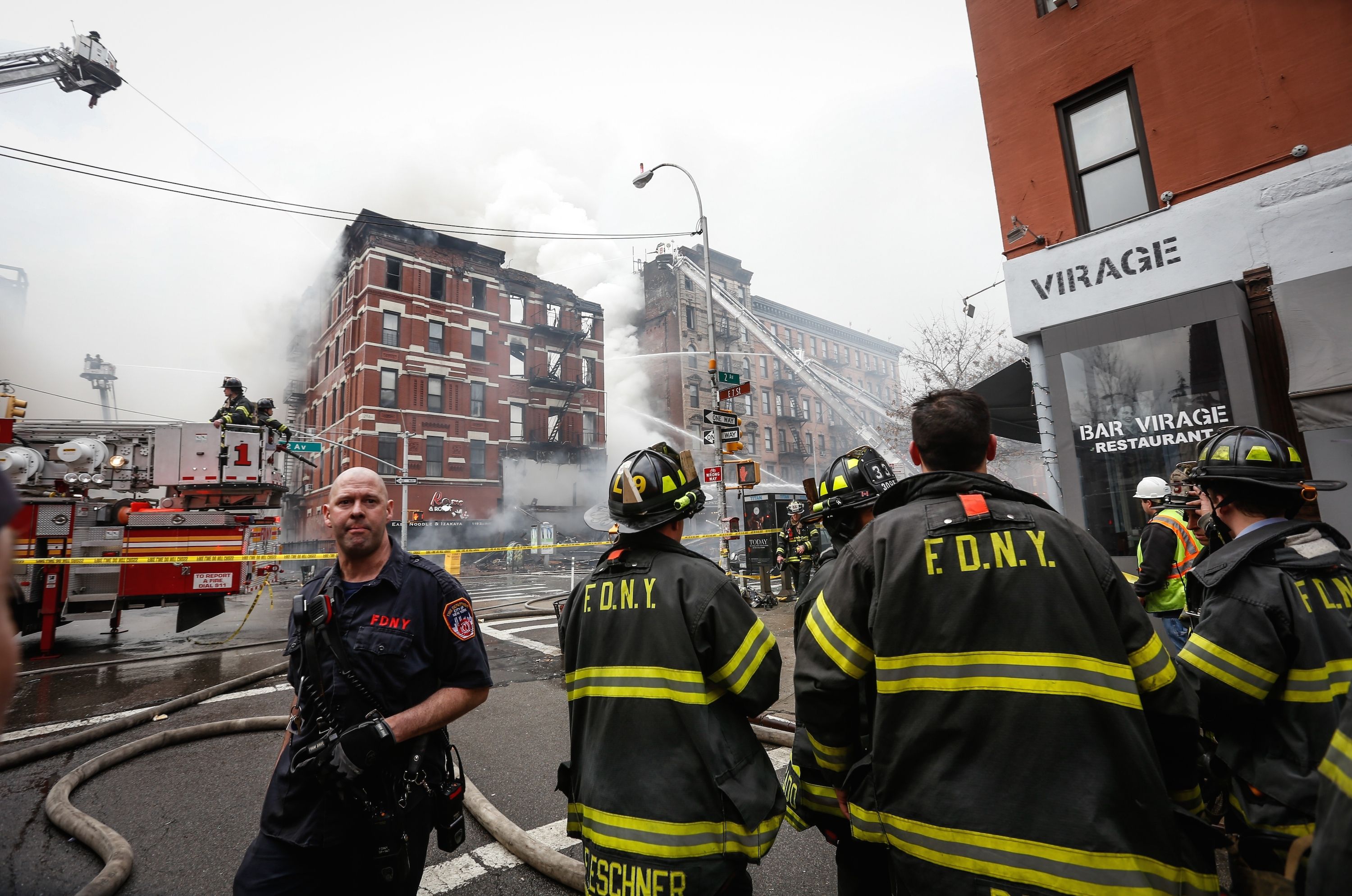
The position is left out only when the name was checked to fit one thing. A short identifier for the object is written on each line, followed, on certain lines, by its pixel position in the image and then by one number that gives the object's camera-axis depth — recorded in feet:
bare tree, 85.25
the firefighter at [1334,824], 2.95
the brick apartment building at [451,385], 102.47
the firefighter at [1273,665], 6.79
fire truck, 28.37
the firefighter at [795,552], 36.24
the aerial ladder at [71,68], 73.77
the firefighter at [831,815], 7.66
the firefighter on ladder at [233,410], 33.17
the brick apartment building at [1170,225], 20.77
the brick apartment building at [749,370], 150.82
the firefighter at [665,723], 6.43
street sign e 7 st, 38.83
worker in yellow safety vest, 14.92
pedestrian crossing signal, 38.14
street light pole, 39.65
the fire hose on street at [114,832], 9.93
